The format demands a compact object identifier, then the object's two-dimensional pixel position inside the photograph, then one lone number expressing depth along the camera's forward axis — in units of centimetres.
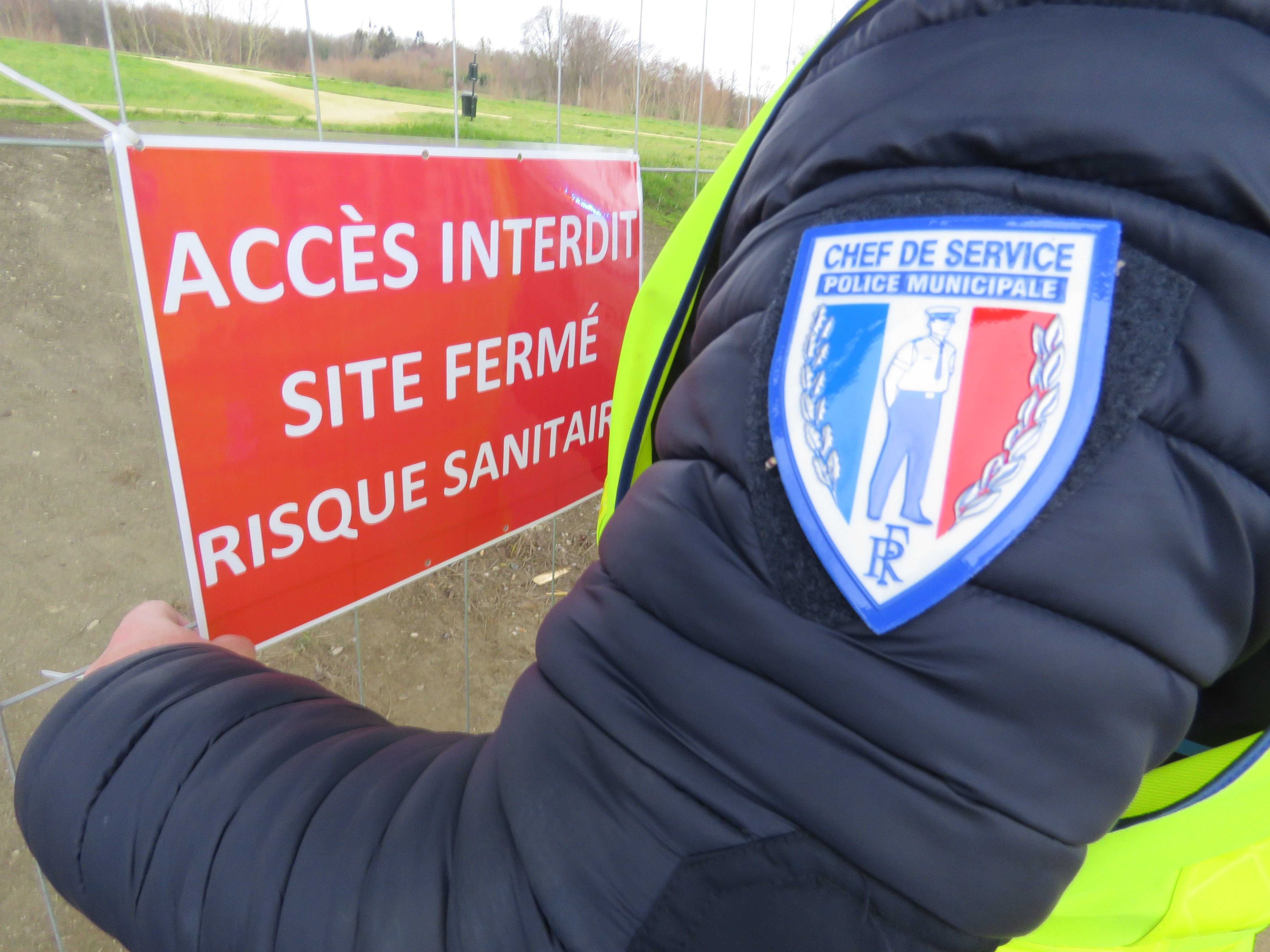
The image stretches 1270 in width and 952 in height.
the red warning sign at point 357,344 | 90
